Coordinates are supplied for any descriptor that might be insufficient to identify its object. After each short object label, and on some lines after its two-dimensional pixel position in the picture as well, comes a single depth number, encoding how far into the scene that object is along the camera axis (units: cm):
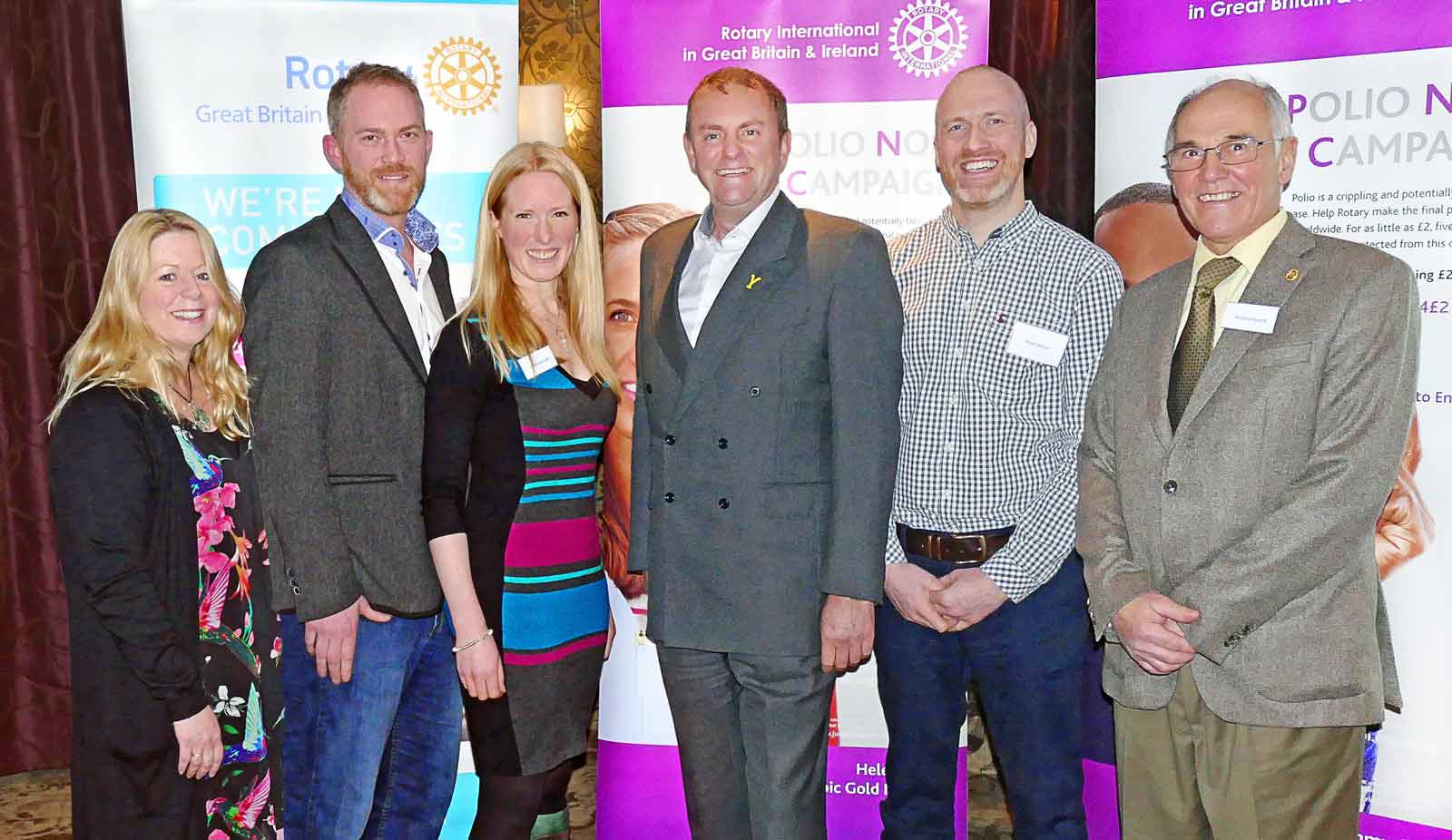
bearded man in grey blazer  241
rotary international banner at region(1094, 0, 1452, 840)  261
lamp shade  430
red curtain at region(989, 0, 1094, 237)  404
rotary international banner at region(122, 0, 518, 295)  307
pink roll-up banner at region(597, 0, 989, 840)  309
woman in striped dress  234
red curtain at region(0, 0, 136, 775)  399
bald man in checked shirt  246
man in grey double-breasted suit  231
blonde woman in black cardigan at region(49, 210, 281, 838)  212
